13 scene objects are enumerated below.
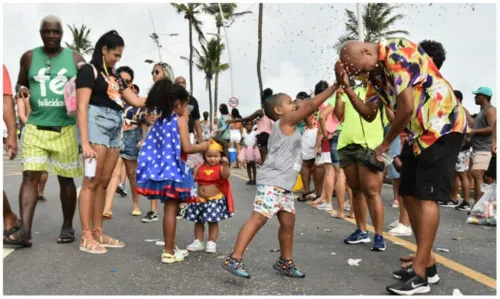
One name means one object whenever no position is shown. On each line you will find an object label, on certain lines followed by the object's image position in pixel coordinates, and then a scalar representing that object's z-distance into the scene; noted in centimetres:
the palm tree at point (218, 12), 3847
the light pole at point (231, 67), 3065
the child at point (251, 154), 1256
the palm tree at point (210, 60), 5022
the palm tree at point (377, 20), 3400
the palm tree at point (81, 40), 6316
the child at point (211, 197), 501
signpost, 2755
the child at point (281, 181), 412
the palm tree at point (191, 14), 4466
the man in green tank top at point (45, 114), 506
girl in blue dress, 449
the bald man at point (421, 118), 367
